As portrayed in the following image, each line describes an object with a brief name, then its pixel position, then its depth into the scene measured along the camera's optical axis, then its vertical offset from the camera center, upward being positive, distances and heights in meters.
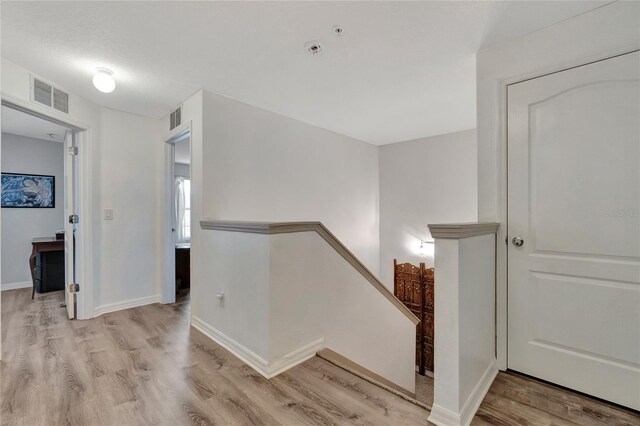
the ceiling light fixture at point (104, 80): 2.34 +1.09
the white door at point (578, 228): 1.56 -0.10
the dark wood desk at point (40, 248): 3.80 -0.46
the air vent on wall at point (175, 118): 3.18 +1.07
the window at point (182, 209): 6.49 +0.09
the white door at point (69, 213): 3.06 +0.01
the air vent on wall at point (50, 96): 2.46 +1.05
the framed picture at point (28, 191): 4.19 +0.35
